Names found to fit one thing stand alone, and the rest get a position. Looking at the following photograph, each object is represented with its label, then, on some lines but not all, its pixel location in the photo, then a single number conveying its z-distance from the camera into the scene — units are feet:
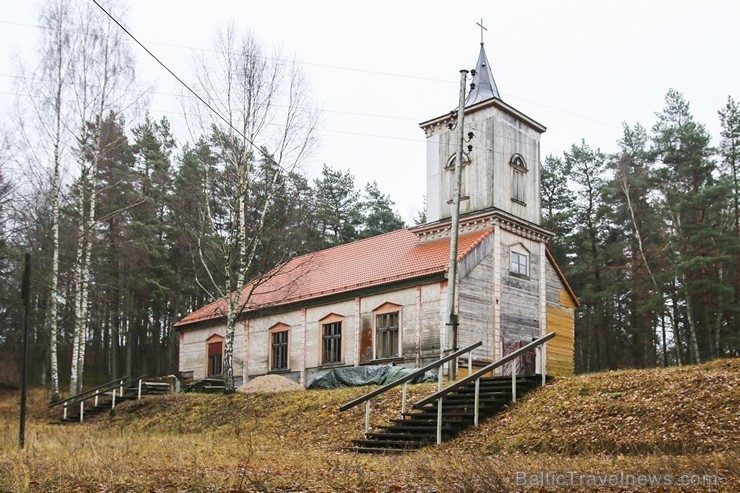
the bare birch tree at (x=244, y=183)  76.69
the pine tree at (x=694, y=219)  116.88
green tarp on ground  75.00
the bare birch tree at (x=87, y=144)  87.30
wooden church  81.97
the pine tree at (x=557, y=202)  151.53
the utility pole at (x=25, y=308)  42.63
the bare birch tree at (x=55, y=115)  87.45
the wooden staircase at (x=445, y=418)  45.24
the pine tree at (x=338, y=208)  179.52
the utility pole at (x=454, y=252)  59.82
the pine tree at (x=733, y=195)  116.37
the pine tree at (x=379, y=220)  183.32
